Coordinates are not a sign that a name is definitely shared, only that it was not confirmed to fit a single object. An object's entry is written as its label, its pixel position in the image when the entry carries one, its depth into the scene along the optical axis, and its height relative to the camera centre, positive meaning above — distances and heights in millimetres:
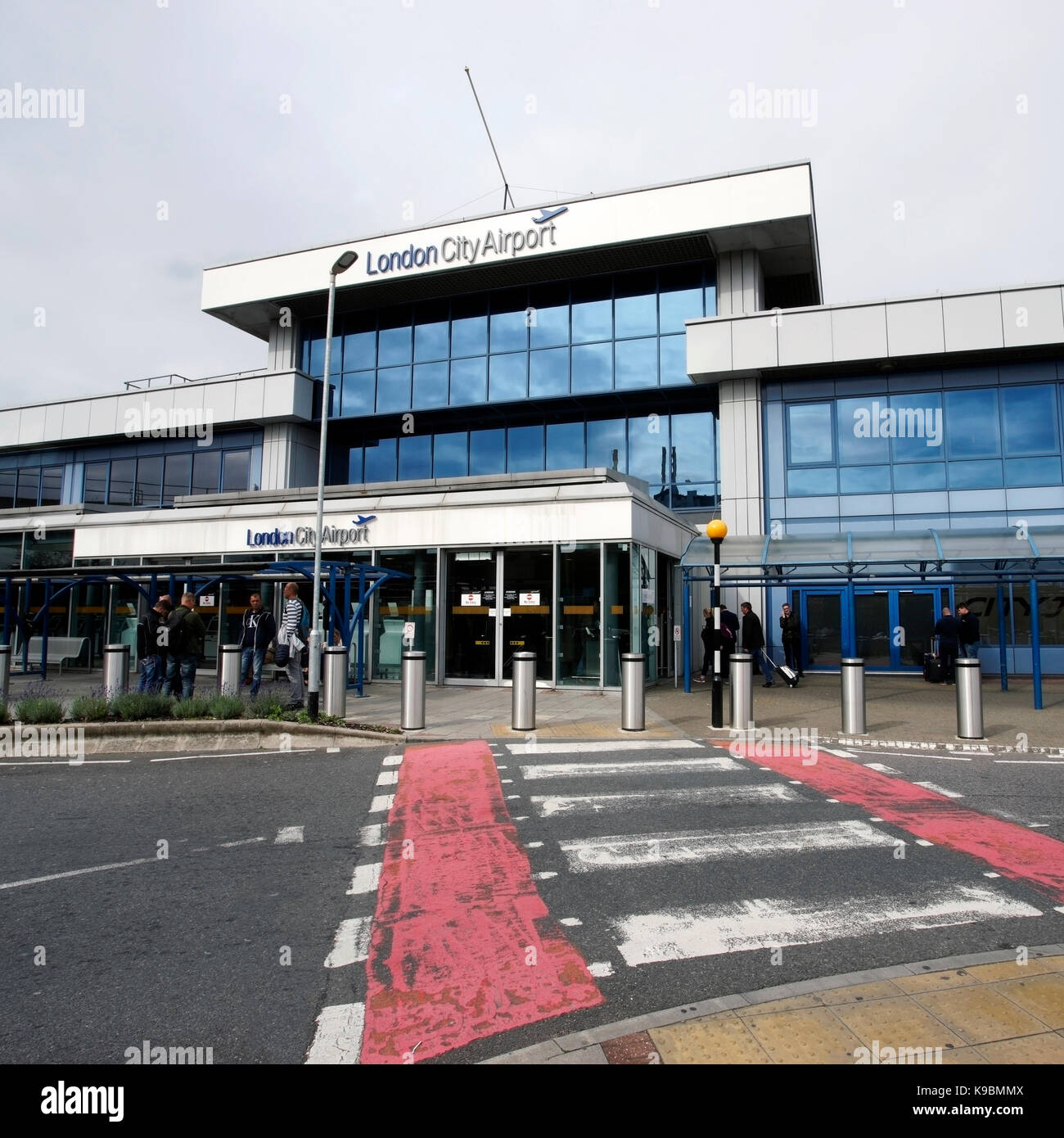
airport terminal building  17969 +5666
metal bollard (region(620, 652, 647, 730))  11742 -895
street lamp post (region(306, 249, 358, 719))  11586 +581
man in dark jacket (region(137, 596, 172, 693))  13781 -374
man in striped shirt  13641 -2
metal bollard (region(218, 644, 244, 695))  13609 -638
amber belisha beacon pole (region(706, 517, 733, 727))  11992 -528
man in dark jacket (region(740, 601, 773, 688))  18688 -33
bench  21328 -485
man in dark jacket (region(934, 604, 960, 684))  18016 -103
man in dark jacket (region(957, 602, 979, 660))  18156 +51
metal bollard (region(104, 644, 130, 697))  13320 -609
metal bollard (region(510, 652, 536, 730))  11695 -893
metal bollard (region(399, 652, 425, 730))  11594 -879
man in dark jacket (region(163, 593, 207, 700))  13195 -253
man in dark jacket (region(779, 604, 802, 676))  18984 -200
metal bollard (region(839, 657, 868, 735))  11445 -900
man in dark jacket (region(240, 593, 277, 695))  14875 -18
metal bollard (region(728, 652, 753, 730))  11898 -975
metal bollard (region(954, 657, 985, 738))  11023 -919
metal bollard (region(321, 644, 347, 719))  12188 -746
